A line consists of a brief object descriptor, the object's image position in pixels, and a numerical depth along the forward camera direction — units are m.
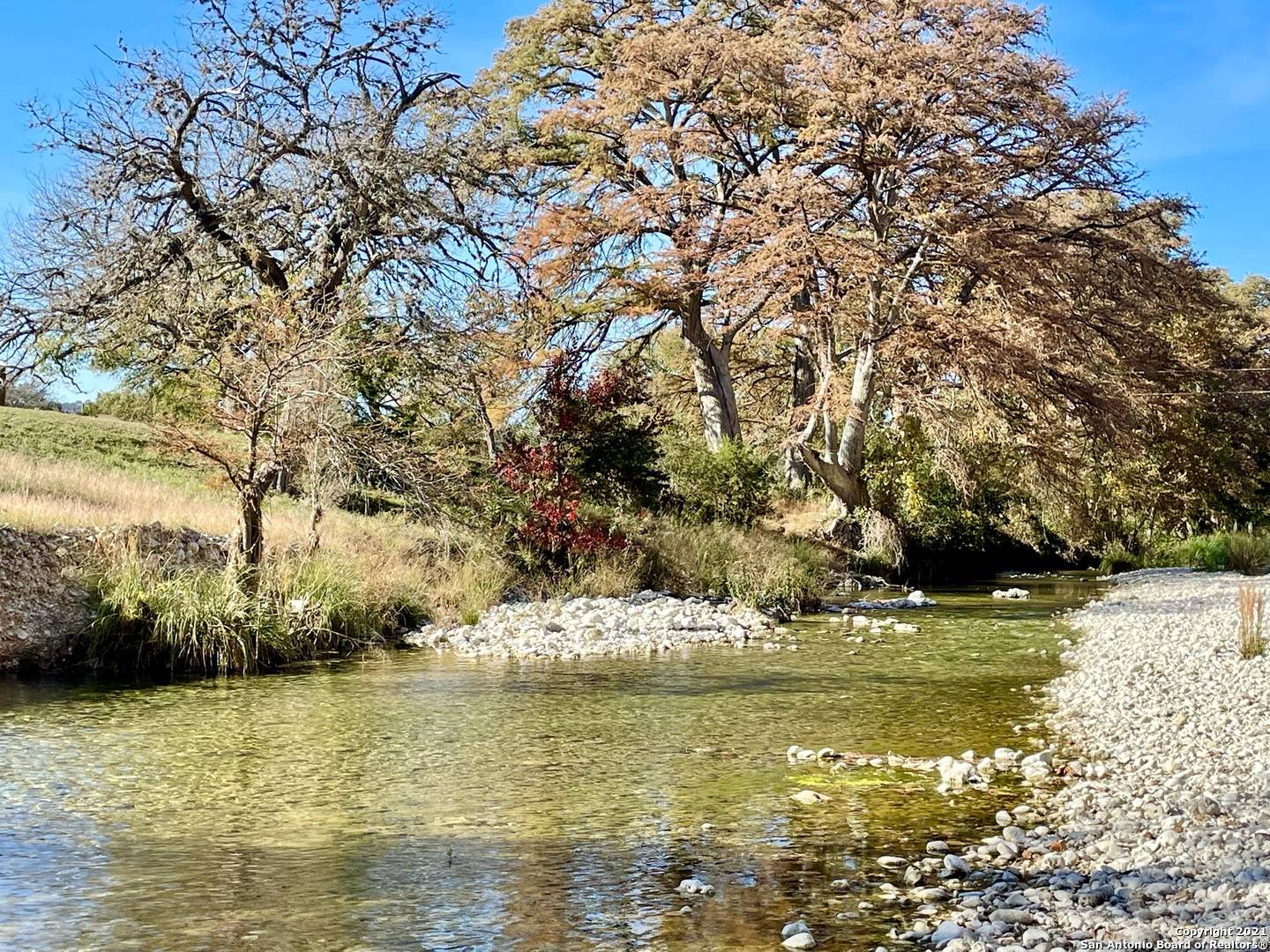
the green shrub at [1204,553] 26.11
